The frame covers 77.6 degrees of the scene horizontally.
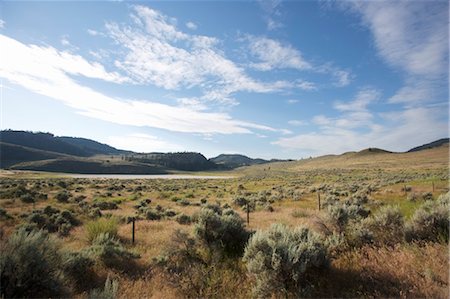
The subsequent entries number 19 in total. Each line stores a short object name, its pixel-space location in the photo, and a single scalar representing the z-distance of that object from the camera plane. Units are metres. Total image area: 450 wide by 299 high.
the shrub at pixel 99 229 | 10.66
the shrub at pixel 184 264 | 6.23
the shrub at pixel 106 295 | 4.19
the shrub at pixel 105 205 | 22.36
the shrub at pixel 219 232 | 8.82
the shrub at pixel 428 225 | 7.96
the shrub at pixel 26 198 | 22.98
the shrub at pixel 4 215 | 15.26
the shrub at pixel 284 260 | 5.68
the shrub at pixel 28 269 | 4.41
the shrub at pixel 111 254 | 8.05
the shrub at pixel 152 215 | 17.47
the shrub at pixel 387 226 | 8.24
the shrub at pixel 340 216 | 9.60
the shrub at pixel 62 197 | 25.34
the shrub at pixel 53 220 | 13.23
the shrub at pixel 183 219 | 15.83
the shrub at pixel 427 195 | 18.18
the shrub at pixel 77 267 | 6.45
